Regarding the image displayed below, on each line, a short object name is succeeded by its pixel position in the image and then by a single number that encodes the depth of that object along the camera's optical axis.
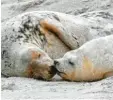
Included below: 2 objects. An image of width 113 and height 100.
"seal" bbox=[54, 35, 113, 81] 12.33
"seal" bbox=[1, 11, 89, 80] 12.87
